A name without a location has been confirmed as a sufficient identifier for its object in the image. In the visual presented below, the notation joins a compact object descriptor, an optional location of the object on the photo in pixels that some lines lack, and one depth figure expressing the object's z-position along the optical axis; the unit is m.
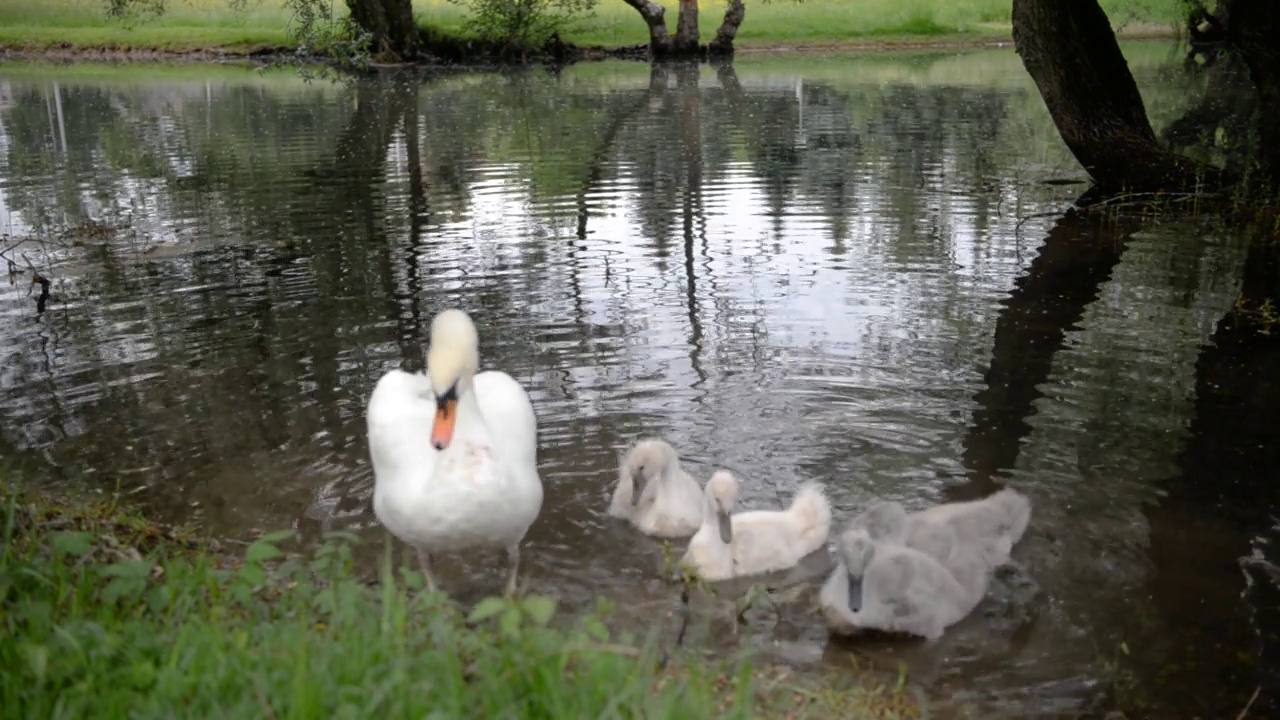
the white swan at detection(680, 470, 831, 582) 6.12
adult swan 5.09
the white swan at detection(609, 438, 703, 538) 6.57
